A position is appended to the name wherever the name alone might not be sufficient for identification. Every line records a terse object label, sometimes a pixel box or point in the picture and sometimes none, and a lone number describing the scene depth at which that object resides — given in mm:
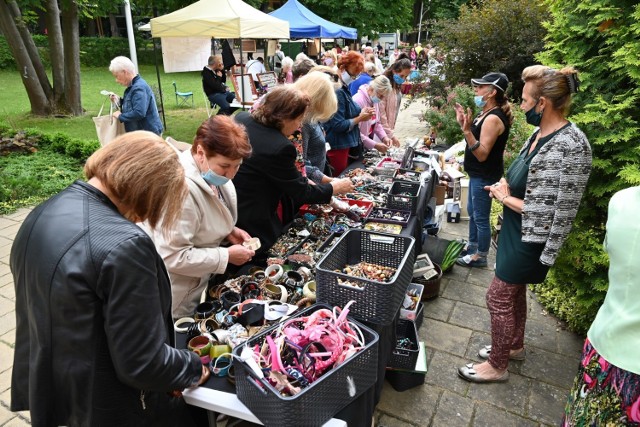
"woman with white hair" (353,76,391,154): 5367
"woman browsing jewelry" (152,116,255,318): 2127
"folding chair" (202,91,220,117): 12395
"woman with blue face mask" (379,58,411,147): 6188
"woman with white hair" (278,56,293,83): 10618
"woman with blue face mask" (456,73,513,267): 3740
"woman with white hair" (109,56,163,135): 5645
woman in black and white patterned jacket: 2355
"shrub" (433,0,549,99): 8273
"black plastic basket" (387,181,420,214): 3344
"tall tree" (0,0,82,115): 10250
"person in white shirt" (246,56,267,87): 11445
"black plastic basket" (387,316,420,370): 2779
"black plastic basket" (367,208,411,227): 3167
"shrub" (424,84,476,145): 6975
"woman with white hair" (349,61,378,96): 6430
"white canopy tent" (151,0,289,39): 8438
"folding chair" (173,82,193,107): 13656
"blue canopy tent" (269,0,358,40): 14469
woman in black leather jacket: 1273
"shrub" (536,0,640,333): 2656
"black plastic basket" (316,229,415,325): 1888
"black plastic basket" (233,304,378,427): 1461
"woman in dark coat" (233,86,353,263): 2656
